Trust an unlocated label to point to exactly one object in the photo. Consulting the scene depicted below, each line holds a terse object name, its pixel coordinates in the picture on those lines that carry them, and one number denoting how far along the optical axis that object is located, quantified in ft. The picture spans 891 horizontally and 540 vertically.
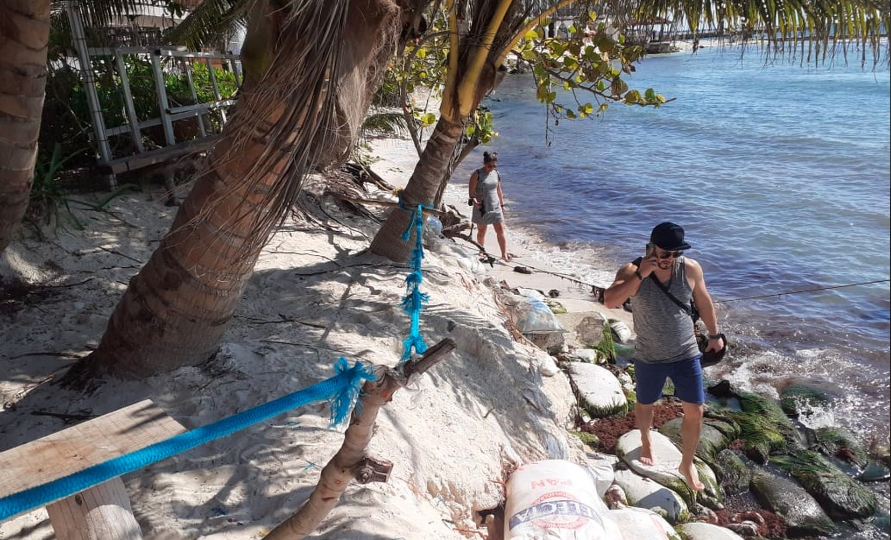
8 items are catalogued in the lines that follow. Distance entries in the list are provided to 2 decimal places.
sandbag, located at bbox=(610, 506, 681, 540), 10.64
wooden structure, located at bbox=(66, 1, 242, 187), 18.70
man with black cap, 13.10
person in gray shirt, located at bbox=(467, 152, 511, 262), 29.35
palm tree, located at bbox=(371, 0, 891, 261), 14.93
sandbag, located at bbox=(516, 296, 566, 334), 19.03
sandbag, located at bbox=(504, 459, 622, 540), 9.14
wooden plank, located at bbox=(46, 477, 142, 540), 6.03
